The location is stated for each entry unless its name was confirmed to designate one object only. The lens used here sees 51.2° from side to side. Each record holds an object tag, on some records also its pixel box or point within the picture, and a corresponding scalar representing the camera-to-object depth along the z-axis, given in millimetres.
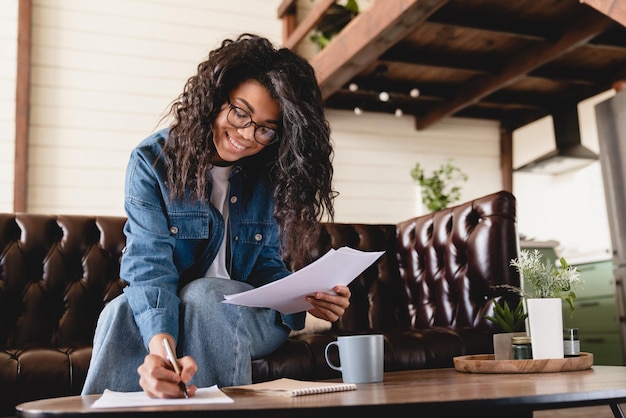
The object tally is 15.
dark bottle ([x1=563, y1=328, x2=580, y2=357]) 1551
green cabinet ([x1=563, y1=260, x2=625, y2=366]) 4508
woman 1346
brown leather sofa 2215
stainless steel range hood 4867
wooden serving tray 1425
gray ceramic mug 1241
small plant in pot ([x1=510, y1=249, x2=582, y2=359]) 1486
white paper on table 901
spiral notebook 1004
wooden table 846
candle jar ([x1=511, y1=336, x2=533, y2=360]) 1533
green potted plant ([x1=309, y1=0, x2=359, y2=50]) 4867
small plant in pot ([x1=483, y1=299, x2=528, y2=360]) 1587
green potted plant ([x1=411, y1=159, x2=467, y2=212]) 4887
